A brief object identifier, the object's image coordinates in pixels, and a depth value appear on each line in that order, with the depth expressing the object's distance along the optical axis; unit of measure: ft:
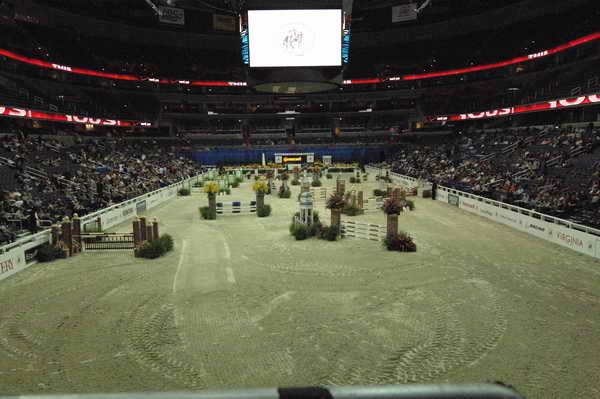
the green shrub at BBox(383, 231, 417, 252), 54.39
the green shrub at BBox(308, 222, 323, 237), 63.41
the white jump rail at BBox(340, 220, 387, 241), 60.59
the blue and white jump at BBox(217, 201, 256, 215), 84.94
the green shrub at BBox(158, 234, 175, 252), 54.29
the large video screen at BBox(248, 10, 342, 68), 66.49
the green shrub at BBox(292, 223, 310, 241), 61.82
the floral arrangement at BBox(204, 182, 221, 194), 79.39
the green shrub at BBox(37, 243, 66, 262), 51.16
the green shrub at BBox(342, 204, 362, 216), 84.53
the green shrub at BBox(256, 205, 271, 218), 83.30
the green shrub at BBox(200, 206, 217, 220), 81.19
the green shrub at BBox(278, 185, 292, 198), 113.91
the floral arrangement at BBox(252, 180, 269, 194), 83.66
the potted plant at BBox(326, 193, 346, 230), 61.41
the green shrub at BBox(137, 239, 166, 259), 52.24
